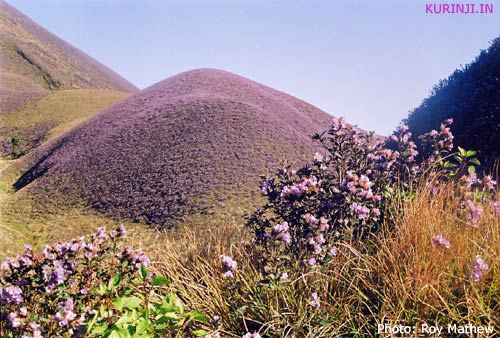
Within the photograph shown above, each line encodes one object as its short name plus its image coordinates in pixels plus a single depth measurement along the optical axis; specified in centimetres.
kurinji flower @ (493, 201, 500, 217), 446
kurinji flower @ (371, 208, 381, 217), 411
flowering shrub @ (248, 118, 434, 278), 388
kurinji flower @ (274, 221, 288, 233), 366
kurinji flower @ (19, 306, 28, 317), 288
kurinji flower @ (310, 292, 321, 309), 326
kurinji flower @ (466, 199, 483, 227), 416
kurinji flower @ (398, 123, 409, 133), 515
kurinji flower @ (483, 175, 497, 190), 523
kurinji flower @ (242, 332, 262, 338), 275
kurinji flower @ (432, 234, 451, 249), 338
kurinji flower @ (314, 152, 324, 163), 468
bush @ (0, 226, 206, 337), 288
